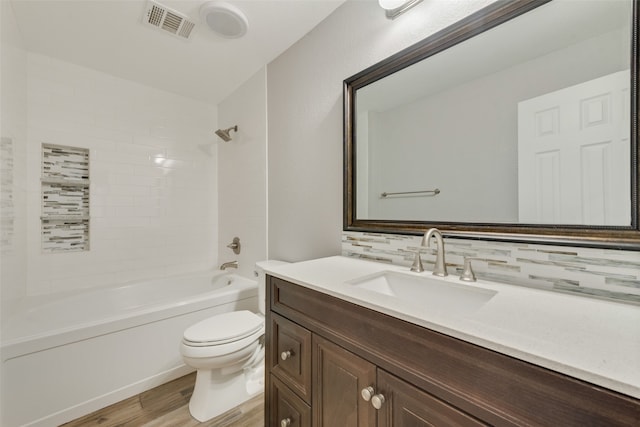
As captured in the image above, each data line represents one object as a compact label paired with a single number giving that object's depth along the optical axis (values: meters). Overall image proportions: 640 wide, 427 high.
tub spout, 2.39
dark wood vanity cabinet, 0.43
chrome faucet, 0.96
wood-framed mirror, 0.73
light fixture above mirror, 1.15
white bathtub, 1.29
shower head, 2.44
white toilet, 1.35
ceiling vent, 1.51
